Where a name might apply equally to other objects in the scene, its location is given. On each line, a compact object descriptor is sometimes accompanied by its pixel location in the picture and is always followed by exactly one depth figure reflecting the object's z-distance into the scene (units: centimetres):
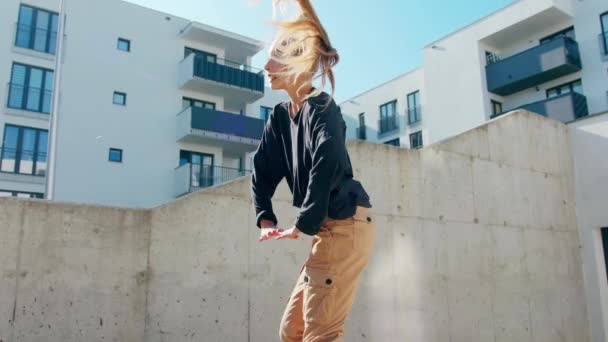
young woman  197
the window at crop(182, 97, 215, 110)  2416
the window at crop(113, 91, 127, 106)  2197
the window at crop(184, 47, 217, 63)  2462
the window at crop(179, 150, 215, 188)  2184
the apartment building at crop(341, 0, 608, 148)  2270
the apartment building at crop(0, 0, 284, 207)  2067
